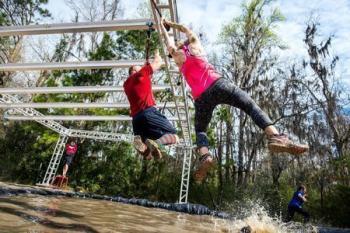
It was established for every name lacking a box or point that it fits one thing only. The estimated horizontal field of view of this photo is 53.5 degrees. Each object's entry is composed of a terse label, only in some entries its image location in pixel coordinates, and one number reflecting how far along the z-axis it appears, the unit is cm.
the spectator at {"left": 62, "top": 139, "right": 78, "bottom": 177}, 1423
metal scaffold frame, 629
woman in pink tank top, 329
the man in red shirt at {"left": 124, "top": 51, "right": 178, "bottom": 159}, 432
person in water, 1080
